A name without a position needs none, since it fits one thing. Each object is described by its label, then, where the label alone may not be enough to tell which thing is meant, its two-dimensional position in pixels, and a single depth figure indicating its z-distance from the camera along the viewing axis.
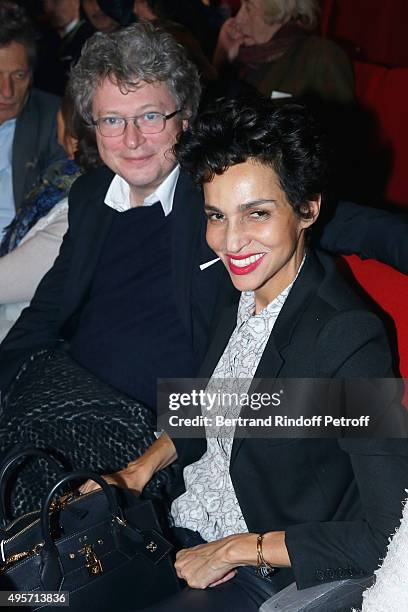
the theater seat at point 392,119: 3.88
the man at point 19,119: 3.33
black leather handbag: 1.57
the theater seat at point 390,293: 1.81
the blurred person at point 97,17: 5.12
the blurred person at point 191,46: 3.04
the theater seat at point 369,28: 5.18
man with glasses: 2.12
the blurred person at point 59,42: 4.93
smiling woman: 1.47
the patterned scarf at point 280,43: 4.08
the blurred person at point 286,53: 3.80
